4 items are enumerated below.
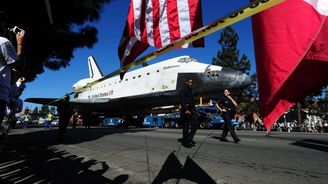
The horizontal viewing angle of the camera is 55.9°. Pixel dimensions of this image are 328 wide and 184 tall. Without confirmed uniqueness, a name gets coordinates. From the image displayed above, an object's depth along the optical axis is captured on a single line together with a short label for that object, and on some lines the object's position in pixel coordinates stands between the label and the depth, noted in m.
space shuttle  15.83
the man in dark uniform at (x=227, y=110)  9.46
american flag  4.21
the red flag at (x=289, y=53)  2.28
